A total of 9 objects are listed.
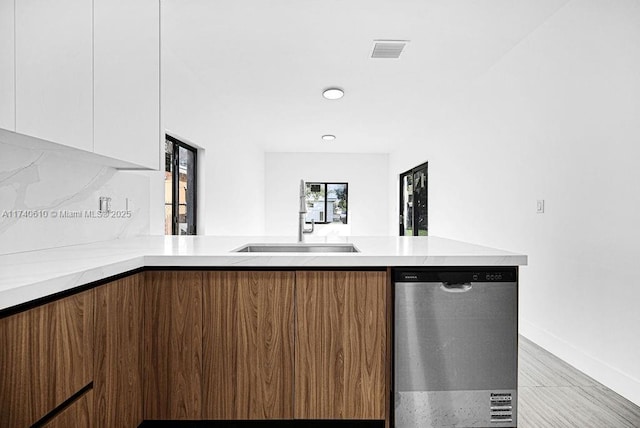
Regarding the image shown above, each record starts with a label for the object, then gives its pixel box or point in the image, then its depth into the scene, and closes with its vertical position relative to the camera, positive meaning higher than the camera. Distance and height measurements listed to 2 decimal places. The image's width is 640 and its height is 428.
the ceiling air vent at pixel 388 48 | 3.39 +1.39
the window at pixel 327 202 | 9.69 +0.23
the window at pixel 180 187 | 3.95 +0.24
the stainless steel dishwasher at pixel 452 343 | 1.66 -0.53
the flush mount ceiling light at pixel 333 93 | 4.69 +1.36
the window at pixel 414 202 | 7.00 +0.19
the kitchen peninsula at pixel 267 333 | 1.65 -0.48
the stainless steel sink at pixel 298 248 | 2.26 -0.20
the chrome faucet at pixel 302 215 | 2.44 -0.02
